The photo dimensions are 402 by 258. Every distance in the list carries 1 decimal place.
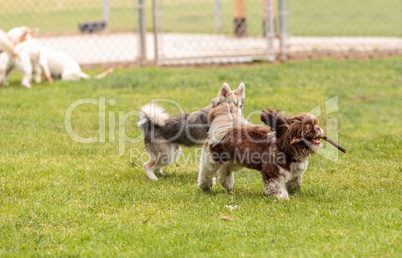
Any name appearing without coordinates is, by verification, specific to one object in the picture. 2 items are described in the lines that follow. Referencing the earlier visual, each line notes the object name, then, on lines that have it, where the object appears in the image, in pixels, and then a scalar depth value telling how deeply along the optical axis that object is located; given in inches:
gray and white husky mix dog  465.7
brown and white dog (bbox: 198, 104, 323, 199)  380.8
